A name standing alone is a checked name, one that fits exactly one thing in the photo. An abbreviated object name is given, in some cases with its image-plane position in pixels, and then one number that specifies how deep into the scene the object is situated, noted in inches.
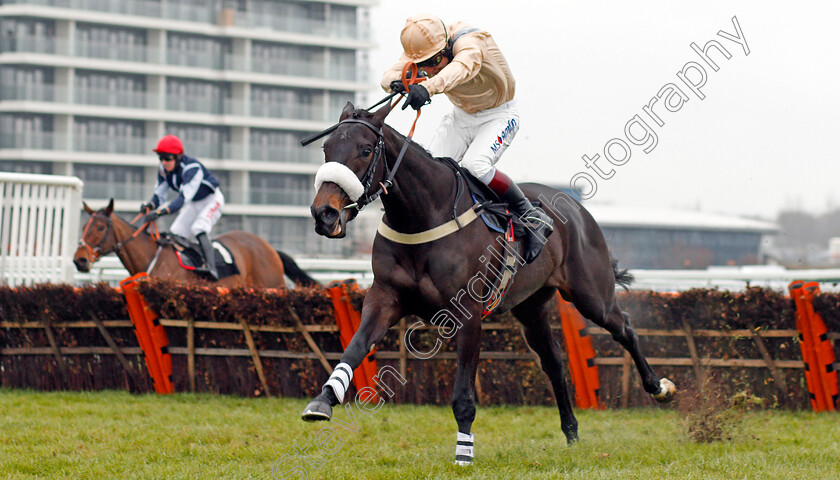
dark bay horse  292.5
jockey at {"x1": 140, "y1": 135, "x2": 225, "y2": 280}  685.9
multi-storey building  2967.5
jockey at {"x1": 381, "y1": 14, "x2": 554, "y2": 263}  348.5
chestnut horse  677.9
